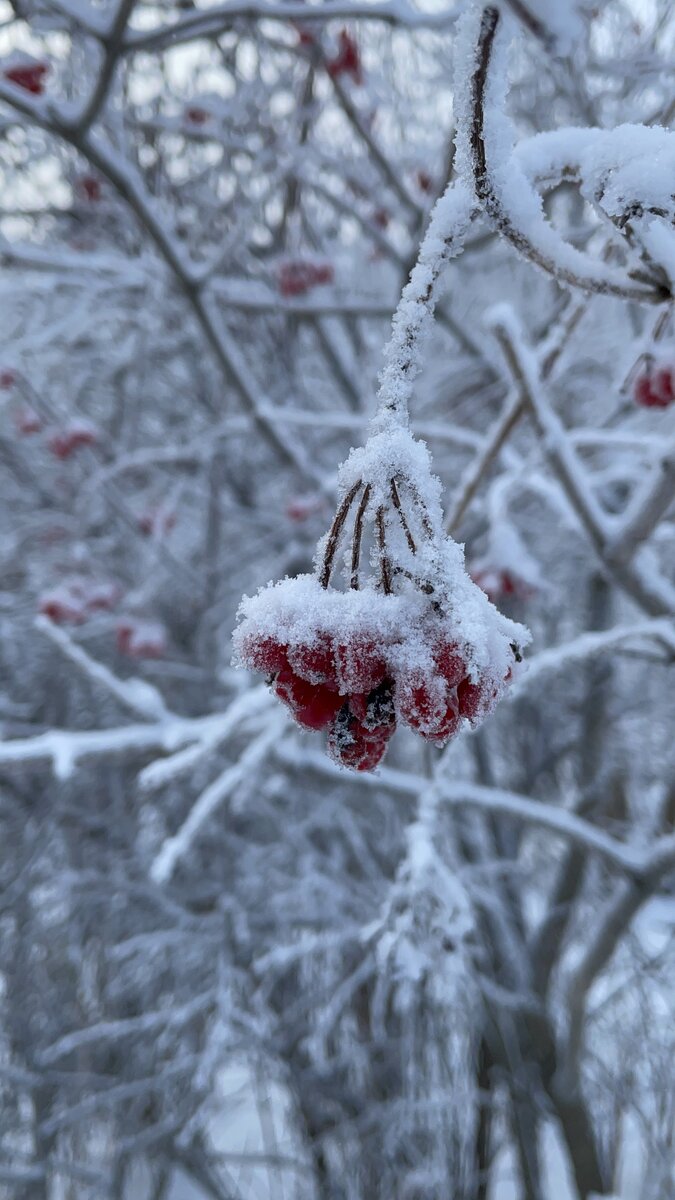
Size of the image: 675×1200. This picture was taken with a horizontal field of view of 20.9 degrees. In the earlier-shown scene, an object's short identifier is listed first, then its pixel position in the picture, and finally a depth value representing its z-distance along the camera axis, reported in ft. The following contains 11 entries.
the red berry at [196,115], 3.82
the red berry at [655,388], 1.56
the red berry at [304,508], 3.67
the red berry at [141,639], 3.78
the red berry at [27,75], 2.50
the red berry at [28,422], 4.31
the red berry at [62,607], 3.65
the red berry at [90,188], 3.89
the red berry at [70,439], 3.93
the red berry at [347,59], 3.49
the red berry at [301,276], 3.67
